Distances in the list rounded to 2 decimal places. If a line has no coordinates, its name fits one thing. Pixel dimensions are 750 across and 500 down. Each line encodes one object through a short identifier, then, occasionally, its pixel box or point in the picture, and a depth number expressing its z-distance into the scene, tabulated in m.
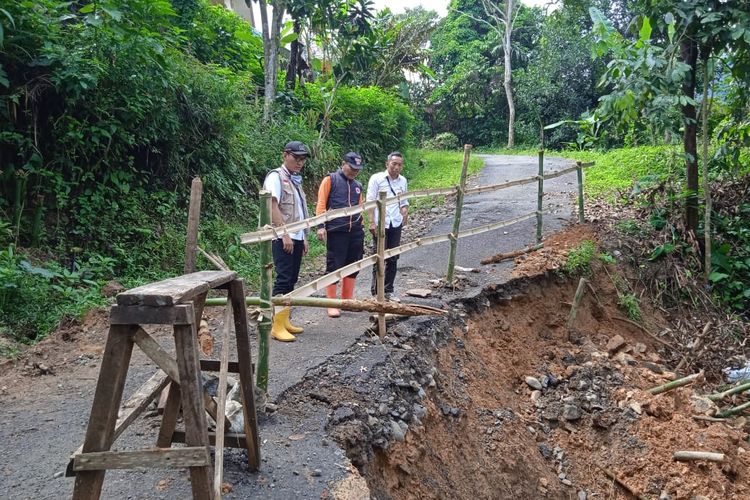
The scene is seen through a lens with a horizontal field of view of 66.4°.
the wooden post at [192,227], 3.77
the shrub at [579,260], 7.19
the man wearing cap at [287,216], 4.73
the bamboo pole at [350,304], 4.09
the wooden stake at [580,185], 8.41
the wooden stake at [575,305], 6.48
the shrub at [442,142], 25.62
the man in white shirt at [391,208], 5.90
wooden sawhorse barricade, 2.05
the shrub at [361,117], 12.94
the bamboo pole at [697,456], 4.66
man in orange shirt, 5.34
